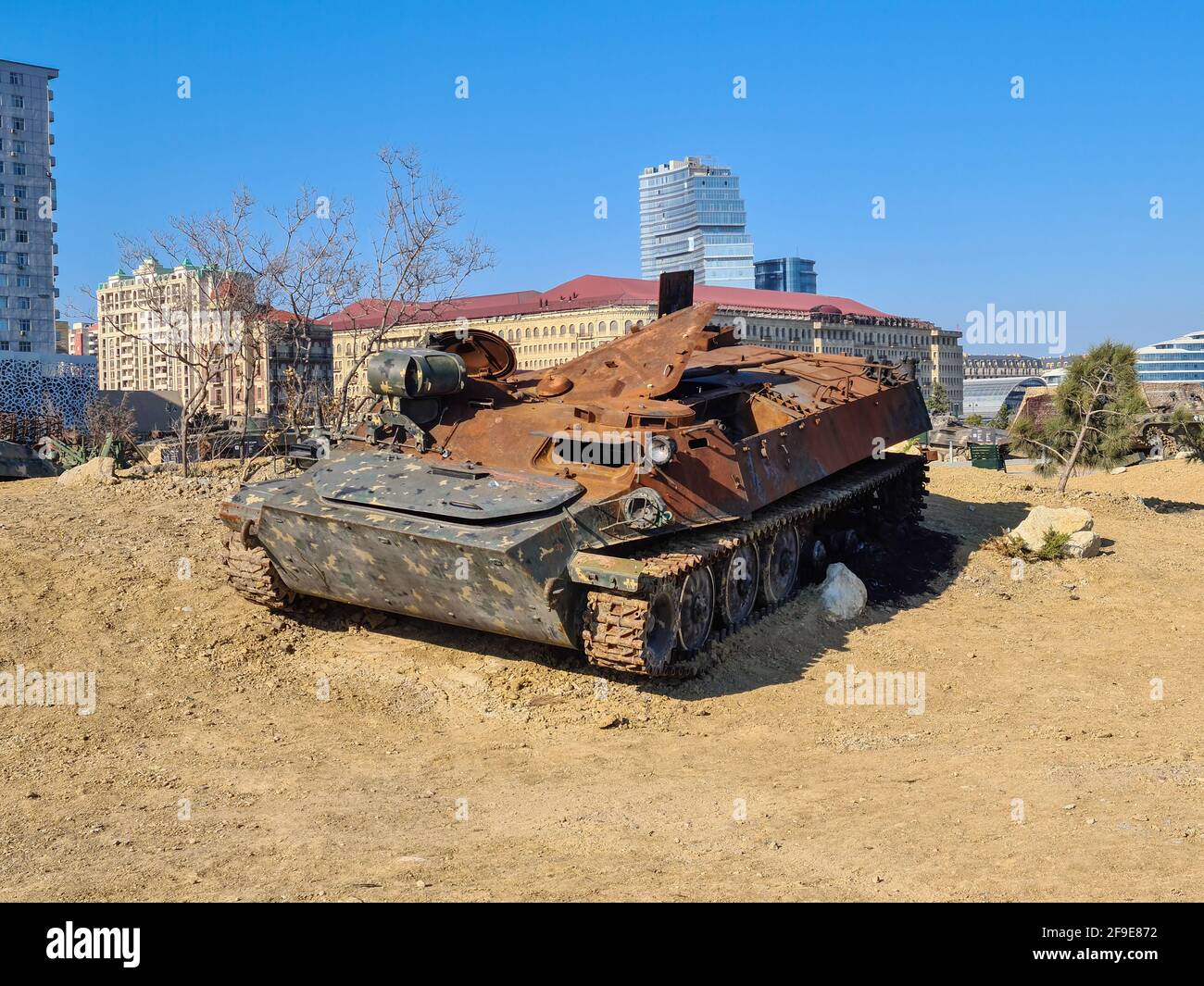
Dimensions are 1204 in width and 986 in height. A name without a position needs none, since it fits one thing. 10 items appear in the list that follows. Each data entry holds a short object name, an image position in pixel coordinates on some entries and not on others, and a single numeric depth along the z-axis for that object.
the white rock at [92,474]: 18.64
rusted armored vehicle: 9.70
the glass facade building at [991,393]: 131.25
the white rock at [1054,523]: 17.03
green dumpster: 37.19
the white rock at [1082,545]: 16.77
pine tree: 24.03
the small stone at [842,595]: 13.55
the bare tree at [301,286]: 23.80
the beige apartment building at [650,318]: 79.94
